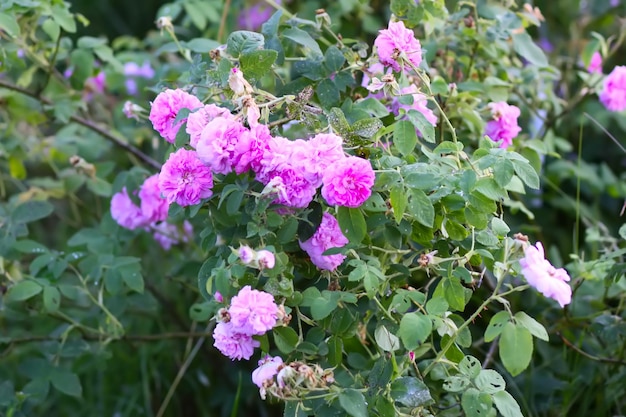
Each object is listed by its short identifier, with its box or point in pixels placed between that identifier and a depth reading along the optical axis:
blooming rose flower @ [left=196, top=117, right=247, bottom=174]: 1.99
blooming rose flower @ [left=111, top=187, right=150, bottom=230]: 2.47
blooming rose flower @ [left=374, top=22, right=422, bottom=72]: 2.10
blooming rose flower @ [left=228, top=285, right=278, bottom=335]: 1.96
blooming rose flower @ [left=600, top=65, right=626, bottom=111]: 2.49
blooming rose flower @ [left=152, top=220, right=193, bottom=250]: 2.62
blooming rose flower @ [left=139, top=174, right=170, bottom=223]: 2.42
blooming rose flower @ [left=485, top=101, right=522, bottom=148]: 2.31
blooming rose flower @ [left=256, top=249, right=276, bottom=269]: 1.96
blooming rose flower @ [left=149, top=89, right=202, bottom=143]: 2.10
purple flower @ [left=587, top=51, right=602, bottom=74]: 2.62
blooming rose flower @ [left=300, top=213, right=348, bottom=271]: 2.06
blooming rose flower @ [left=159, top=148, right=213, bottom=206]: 2.04
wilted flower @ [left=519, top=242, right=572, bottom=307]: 1.94
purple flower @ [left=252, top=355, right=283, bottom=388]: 1.98
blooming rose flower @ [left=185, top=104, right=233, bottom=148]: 2.02
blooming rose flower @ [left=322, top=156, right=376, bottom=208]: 1.95
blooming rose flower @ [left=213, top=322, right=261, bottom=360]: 2.02
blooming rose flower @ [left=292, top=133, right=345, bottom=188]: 1.97
